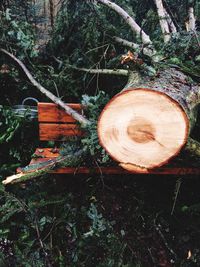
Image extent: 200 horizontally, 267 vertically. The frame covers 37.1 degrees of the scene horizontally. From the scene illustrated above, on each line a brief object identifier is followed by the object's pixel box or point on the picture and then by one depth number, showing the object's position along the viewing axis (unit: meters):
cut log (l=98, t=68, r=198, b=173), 1.99
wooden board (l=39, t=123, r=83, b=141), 3.23
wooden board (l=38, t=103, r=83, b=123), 3.15
